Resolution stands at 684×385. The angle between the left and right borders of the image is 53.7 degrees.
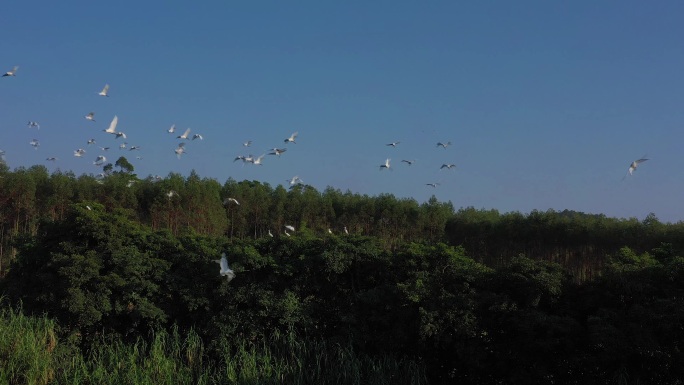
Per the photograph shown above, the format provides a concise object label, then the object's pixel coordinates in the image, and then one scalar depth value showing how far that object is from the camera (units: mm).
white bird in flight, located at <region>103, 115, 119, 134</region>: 16094
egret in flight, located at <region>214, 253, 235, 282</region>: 10414
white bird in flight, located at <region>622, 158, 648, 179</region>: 10773
